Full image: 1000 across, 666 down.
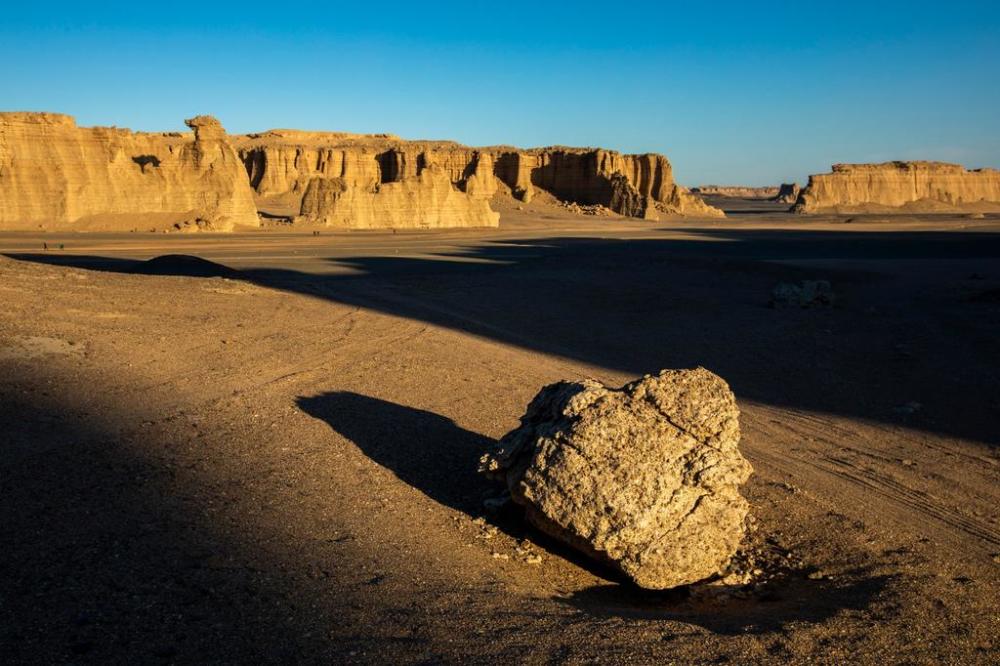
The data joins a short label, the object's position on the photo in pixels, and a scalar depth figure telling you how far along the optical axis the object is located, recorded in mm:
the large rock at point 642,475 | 5281
